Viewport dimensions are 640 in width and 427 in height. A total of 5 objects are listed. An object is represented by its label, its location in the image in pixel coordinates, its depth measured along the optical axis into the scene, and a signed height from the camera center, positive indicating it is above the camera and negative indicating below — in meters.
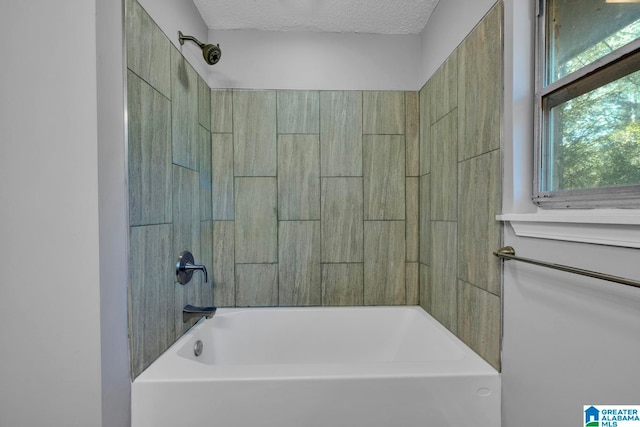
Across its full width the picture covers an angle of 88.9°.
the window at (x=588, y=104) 0.81 +0.30
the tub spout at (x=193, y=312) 1.66 -0.53
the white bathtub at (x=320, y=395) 1.18 -0.68
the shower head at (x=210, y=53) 1.76 +0.86
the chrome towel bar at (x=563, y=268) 0.69 -0.15
